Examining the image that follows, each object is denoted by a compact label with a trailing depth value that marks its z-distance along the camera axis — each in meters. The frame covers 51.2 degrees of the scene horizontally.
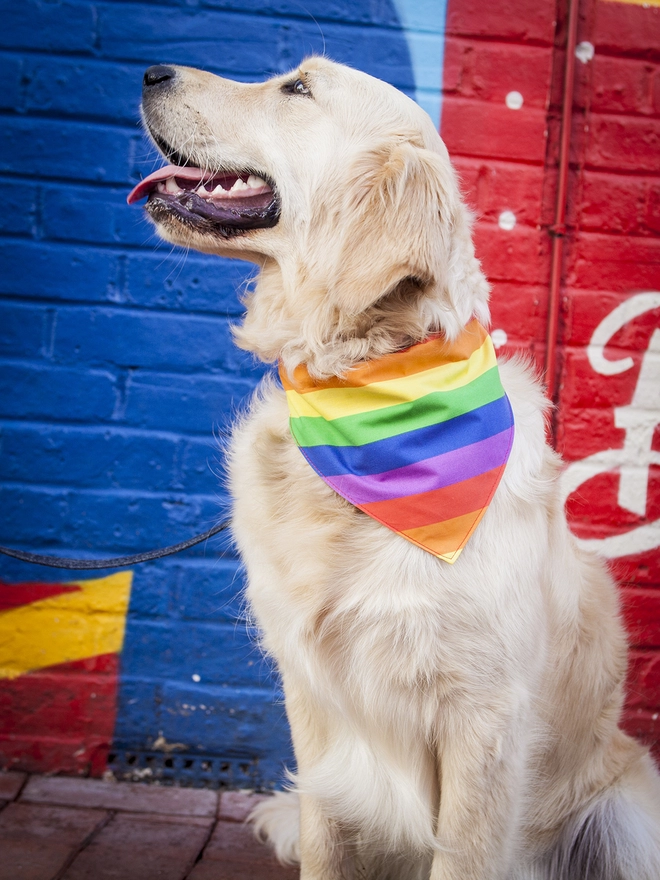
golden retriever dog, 1.35
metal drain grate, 2.30
